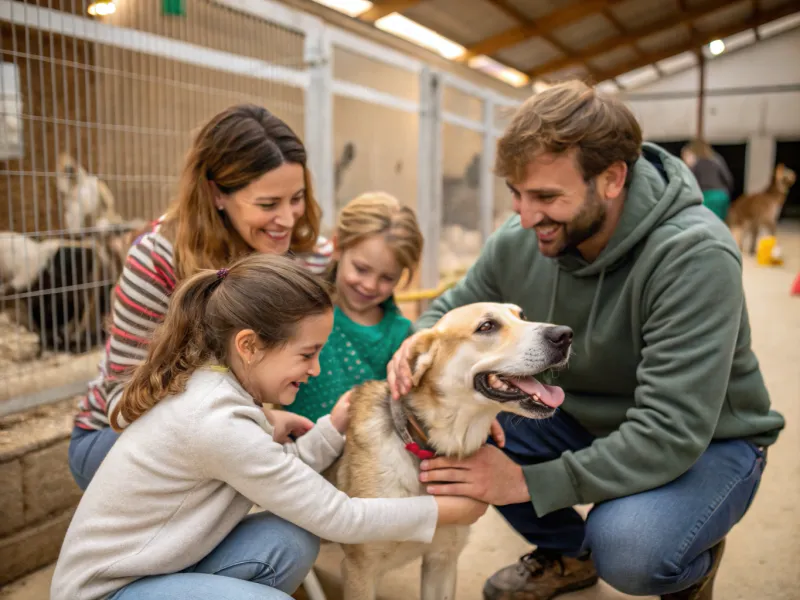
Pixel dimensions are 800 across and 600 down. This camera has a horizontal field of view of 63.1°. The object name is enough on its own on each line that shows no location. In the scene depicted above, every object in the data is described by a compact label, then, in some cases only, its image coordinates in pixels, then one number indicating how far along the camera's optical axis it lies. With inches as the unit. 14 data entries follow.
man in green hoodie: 68.4
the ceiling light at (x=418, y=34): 324.8
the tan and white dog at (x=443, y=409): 64.9
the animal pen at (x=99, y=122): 96.9
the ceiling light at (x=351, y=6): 288.0
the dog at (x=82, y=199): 108.4
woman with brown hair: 74.7
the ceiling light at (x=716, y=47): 581.0
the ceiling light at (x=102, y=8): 98.8
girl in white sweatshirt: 55.5
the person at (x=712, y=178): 401.4
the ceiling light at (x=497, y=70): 408.2
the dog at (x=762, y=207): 456.1
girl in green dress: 93.8
